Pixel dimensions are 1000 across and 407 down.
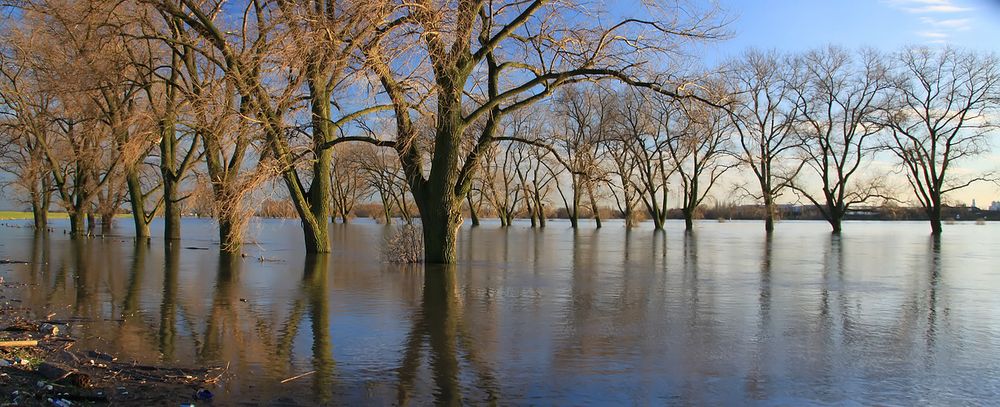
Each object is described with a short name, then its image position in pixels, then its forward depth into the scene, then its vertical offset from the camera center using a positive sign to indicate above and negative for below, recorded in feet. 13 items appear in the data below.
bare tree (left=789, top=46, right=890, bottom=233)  149.13 +20.13
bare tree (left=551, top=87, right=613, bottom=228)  146.00 +24.45
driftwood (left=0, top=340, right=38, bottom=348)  19.48 -3.60
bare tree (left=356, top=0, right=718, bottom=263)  41.75 +10.01
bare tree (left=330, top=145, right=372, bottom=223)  209.67 +9.90
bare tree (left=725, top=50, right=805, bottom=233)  151.33 +18.94
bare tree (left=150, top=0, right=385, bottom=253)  40.70 +9.97
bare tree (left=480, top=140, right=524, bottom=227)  195.11 +8.15
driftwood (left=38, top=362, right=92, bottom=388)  16.15 -3.76
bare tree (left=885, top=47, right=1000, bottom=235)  143.43 +18.79
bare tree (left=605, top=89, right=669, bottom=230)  149.69 +15.37
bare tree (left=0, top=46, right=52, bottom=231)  97.09 +14.27
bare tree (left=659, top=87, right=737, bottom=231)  151.84 +13.42
